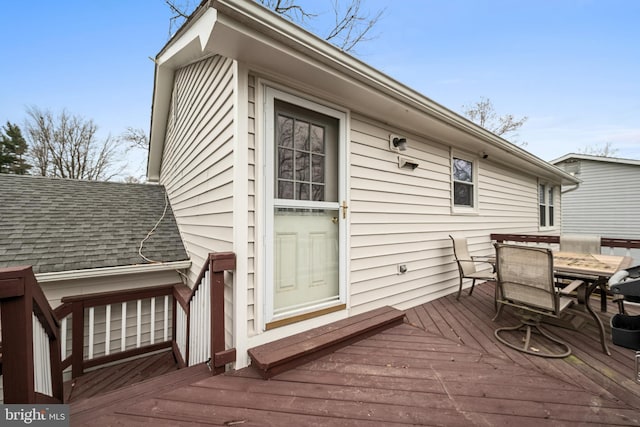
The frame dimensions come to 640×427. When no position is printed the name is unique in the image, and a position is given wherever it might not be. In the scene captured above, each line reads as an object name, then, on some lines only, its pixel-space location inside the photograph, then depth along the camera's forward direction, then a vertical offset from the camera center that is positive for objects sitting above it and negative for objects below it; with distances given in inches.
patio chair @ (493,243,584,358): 90.7 -28.5
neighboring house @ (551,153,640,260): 393.4 +30.6
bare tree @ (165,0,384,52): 251.9 +204.4
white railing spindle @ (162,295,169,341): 145.6 -60.2
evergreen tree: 547.8 +134.7
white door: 88.2 +2.8
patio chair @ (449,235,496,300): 148.3 -26.1
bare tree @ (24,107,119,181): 492.4 +138.0
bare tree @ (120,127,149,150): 454.6 +139.3
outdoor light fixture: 126.3 +36.0
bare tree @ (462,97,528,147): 509.7 +193.9
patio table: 94.3 -20.8
